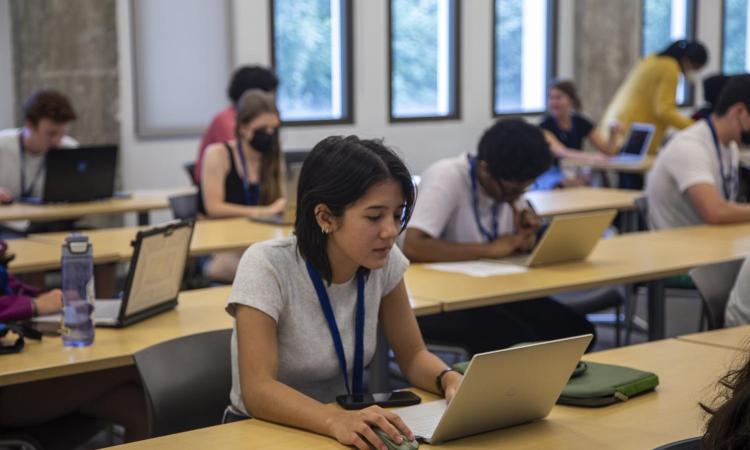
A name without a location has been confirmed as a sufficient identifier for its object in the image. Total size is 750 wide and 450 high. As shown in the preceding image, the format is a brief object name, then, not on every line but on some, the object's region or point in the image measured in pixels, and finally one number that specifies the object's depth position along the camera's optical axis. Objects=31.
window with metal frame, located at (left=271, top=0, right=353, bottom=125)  8.95
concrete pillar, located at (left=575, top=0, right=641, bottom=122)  10.68
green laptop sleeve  2.40
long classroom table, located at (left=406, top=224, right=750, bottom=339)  3.59
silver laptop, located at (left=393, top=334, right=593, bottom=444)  2.02
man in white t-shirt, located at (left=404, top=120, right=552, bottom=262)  3.82
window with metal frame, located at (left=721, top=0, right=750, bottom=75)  12.47
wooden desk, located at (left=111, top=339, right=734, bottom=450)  2.14
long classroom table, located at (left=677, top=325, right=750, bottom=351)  2.99
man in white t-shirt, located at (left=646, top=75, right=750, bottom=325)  4.96
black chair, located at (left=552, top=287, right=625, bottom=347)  4.60
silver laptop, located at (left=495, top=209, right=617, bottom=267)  3.98
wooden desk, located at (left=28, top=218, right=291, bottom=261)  4.50
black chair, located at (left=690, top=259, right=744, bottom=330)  3.51
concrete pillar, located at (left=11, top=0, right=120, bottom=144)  7.39
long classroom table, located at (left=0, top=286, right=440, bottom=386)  2.77
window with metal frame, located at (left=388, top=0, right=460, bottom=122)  9.67
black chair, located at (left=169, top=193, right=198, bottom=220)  5.72
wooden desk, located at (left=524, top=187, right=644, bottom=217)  5.86
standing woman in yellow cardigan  9.27
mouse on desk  2.02
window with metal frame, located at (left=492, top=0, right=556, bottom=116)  10.35
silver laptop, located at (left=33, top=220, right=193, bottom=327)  3.19
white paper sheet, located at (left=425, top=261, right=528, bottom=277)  3.91
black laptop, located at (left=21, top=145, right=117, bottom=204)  5.92
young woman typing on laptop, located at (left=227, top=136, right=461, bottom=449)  2.39
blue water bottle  2.97
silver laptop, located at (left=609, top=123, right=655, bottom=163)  8.71
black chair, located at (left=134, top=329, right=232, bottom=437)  2.56
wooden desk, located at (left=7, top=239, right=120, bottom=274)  4.18
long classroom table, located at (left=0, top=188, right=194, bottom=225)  5.61
